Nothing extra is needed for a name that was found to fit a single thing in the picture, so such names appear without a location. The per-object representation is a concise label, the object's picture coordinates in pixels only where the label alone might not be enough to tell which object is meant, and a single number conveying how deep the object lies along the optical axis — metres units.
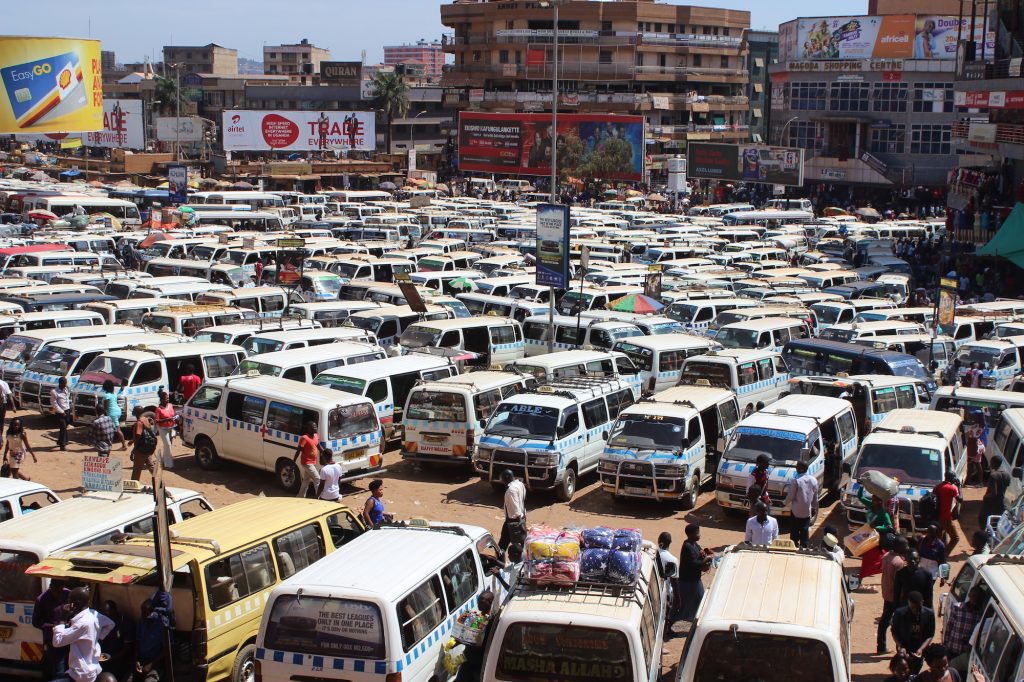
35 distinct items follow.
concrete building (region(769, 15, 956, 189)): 79.50
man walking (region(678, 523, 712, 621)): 11.65
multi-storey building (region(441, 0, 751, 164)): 105.44
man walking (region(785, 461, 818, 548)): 14.44
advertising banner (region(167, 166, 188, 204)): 50.84
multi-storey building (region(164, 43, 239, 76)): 195.88
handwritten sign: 12.36
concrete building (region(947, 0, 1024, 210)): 41.00
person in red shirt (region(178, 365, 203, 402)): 19.75
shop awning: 35.88
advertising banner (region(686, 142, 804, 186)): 69.81
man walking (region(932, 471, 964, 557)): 14.23
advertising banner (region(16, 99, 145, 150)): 91.12
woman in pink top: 17.97
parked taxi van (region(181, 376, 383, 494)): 16.91
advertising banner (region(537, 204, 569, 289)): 23.06
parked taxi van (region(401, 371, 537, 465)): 18.17
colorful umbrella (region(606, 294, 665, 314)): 27.69
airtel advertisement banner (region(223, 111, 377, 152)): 85.44
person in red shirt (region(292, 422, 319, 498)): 16.06
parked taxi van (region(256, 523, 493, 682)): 8.59
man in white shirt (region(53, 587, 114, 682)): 9.16
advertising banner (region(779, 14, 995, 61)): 78.38
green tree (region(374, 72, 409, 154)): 109.69
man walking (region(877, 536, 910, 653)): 11.50
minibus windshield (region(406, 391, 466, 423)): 18.23
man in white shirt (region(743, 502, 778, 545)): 12.65
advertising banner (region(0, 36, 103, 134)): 59.75
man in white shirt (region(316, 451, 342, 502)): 15.26
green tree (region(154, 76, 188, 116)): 124.81
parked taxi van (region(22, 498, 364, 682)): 9.49
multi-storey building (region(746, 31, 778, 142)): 132.12
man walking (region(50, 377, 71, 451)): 19.14
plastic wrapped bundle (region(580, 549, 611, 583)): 8.89
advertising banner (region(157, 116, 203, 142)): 93.31
